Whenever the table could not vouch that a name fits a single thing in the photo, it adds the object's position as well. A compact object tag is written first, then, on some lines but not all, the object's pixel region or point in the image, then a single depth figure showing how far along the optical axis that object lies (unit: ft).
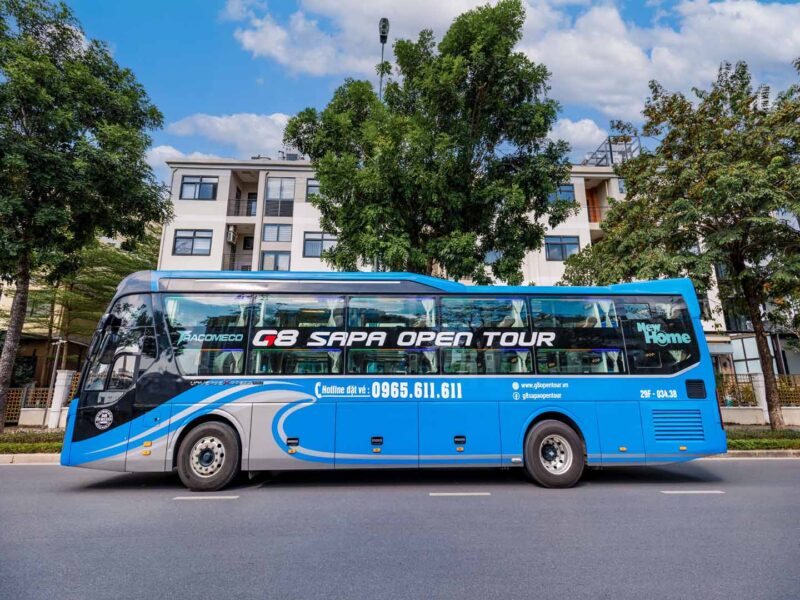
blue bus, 24.12
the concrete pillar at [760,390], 55.57
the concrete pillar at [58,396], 50.11
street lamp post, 44.60
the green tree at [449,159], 36.63
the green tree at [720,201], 37.76
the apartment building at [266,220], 79.66
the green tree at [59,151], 35.68
